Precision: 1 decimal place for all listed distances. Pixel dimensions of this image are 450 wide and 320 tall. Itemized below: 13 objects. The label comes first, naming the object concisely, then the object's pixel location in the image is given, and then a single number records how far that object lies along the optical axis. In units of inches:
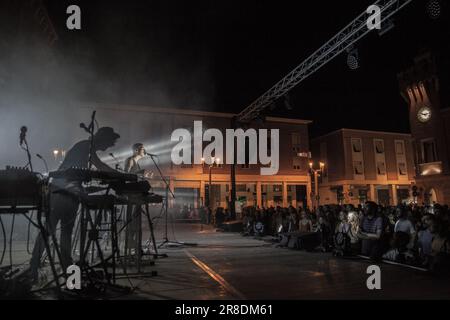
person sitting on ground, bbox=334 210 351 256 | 255.3
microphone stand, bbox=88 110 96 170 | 152.0
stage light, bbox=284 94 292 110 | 552.1
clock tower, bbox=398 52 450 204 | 863.1
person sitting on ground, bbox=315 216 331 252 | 292.0
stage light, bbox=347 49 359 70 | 394.6
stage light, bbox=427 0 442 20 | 307.3
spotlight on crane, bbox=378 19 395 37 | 340.9
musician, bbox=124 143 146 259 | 208.8
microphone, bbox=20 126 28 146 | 138.4
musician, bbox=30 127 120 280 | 149.8
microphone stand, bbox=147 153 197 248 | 335.6
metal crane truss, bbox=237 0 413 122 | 354.0
